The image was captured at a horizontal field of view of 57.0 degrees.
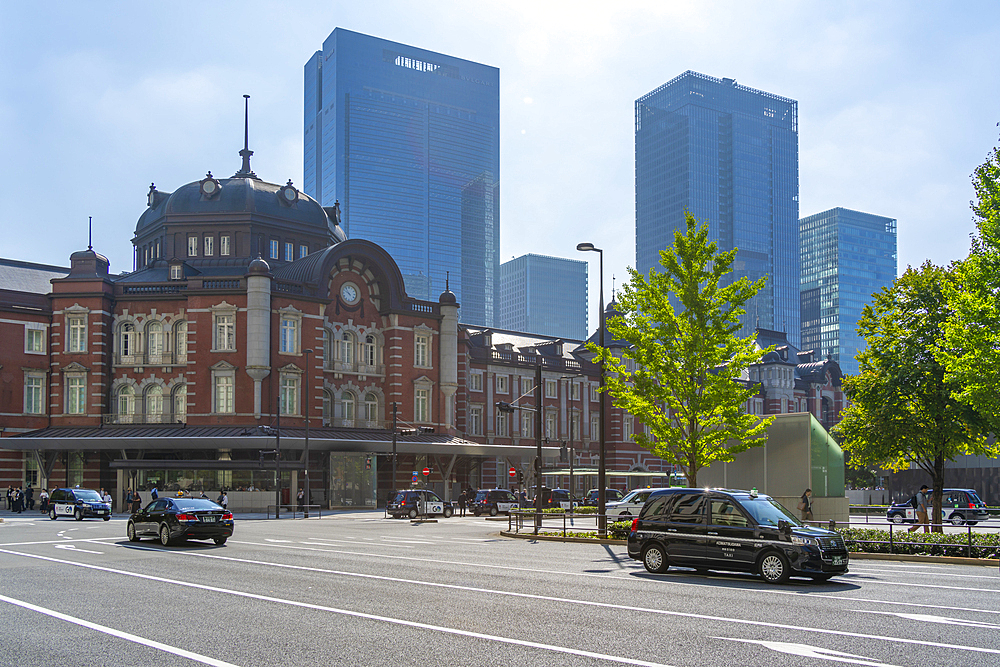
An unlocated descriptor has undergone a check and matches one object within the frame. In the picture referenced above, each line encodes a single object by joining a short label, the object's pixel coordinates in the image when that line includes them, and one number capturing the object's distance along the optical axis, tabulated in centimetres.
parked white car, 3794
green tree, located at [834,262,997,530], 2911
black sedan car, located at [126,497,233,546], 2617
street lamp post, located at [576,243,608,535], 2976
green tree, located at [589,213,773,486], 3036
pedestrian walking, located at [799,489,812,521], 3177
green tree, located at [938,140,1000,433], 2505
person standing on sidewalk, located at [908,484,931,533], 2620
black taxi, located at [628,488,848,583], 1688
